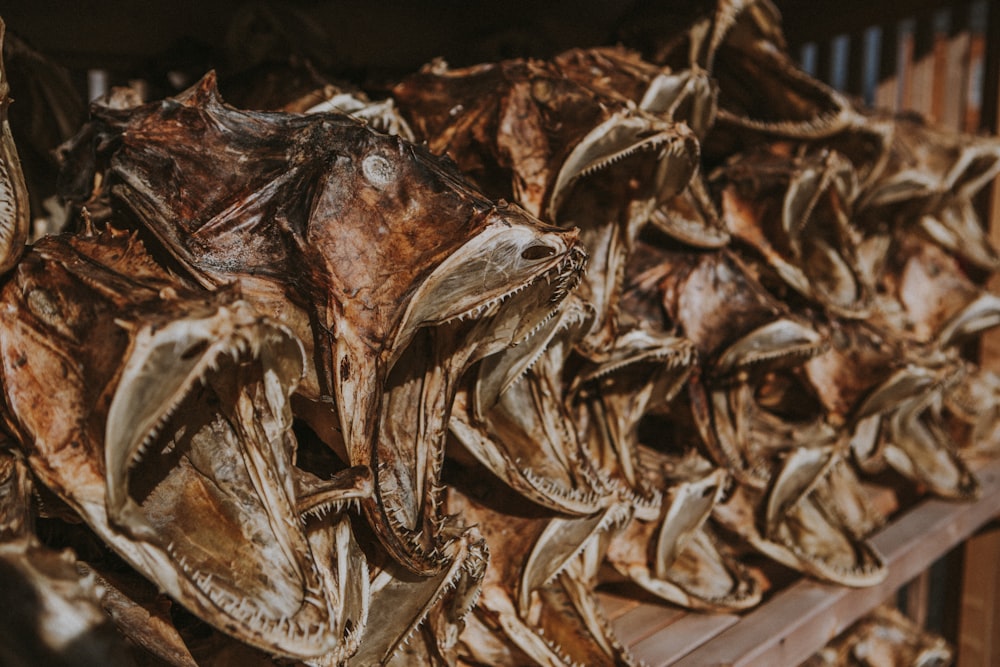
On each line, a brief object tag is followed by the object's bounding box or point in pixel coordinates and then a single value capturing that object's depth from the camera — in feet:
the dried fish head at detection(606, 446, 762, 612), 3.37
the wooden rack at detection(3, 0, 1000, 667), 3.26
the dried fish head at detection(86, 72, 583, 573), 1.95
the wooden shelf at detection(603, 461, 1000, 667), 3.23
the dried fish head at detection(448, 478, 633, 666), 2.74
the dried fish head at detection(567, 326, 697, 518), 3.09
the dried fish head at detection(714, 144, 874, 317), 3.90
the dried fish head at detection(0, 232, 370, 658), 1.57
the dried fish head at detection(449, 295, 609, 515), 2.49
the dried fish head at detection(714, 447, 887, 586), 3.84
